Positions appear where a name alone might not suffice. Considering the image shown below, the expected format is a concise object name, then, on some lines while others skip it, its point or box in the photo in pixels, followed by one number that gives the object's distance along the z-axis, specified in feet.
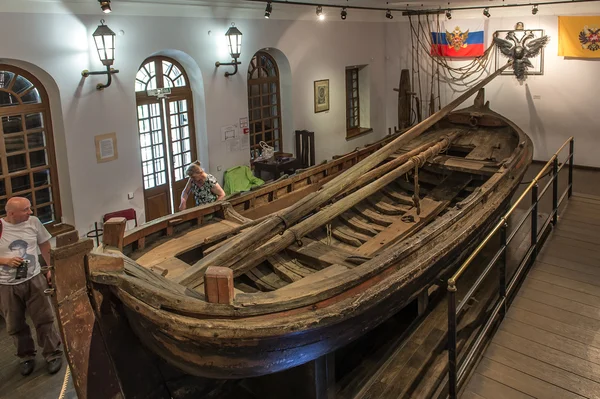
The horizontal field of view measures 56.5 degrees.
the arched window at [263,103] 31.73
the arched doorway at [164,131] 25.84
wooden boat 9.77
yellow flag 32.24
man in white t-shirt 14.73
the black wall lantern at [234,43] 27.35
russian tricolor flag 37.24
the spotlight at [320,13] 32.09
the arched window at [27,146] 20.59
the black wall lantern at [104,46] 21.52
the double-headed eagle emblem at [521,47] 34.60
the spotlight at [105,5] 20.72
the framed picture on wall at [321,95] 35.12
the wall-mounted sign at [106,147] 23.06
